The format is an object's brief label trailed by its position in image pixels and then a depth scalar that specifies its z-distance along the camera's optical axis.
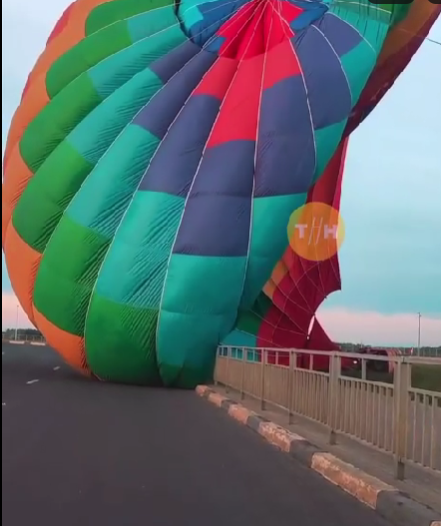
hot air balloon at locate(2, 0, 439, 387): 17.33
